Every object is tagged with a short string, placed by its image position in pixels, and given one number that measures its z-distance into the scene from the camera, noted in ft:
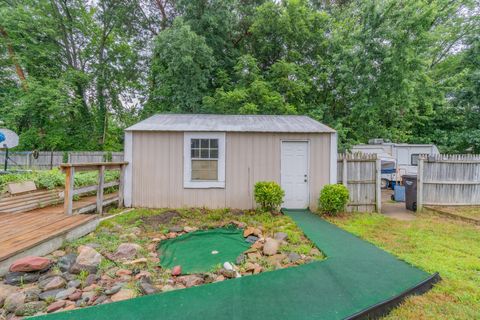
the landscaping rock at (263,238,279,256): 11.87
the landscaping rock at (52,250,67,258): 11.06
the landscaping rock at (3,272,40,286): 8.67
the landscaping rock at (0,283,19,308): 7.72
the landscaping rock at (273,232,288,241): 13.85
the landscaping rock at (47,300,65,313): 7.25
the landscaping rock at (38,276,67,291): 8.41
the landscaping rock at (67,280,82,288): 8.61
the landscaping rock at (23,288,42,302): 7.78
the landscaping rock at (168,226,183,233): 15.33
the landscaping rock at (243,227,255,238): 14.70
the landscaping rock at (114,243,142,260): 11.13
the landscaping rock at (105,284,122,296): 8.18
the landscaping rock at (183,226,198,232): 15.50
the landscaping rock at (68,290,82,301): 7.88
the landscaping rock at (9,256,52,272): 9.09
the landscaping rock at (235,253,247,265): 10.87
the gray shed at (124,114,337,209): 20.15
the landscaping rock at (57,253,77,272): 9.78
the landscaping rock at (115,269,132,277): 9.51
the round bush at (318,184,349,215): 18.72
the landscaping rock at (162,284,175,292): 8.48
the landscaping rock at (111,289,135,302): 7.83
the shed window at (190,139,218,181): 20.25
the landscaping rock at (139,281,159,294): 8.24
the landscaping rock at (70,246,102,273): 9.71
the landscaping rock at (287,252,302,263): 11.08
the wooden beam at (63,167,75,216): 14.82
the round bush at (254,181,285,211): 18.62
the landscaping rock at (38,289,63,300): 7.88
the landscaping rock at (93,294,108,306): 7.70
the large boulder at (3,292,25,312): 7.36
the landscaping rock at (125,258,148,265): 10.43
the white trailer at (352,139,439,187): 35.47
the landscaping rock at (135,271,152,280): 9.34
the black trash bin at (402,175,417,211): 21.48
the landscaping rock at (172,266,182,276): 9.81
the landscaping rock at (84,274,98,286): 8.86
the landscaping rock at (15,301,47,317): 7.13
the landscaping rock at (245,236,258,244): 13.93
